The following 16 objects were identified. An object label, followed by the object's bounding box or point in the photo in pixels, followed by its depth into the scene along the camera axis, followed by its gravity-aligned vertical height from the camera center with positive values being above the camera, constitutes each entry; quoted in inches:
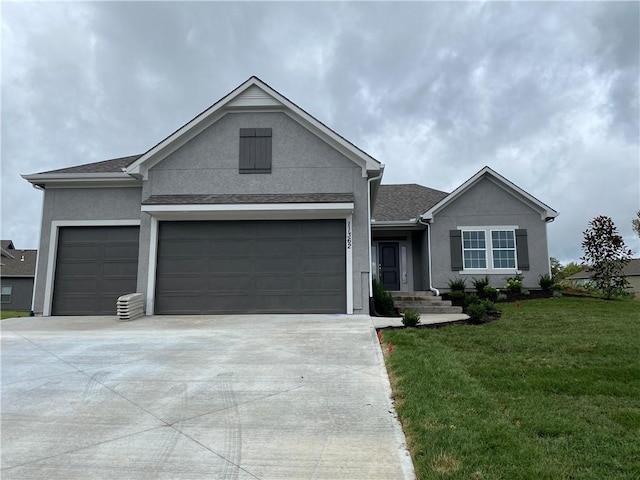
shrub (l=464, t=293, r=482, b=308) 476.4 -12.8
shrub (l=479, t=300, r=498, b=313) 429.9 -19.0
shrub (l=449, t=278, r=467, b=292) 579.2 +3.6
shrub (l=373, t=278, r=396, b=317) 466.6 -16.5
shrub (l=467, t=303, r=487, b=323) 391.9 -22.6
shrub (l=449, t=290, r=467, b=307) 553.6 -11.2
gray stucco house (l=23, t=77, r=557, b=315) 446.0 +73.8
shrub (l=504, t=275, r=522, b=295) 580.7 +4.0
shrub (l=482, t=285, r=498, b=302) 568.7 -5.7
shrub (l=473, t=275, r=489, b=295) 583.5 +6.6
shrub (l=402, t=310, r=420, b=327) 356.5 -26.8
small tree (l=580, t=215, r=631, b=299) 593.0 +46.7
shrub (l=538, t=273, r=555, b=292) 587.2 +9.9
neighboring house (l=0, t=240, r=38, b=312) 1269.7 +0.9
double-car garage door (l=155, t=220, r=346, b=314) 446.0 +22.1
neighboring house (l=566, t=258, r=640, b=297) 1466.5 +54.4
